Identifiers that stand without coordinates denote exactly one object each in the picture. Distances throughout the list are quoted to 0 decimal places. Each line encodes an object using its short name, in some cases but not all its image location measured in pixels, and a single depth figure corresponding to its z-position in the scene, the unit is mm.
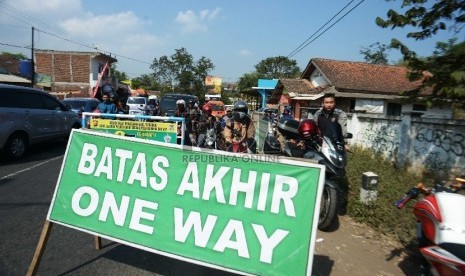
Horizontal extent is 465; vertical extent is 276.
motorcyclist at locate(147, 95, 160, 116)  15734
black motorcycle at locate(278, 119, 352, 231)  4738
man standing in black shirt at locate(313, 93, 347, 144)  5289
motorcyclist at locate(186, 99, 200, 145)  9445
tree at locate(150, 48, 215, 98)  63844
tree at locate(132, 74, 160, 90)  67062
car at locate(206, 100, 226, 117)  26438
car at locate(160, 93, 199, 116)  17912
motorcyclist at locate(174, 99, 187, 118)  9438
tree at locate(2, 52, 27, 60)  61956
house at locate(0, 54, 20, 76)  44781
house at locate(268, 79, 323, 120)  25281
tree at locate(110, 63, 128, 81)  67062
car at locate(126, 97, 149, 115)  24358
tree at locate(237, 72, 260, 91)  69331
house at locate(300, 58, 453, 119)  21984
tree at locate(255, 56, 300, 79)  73375
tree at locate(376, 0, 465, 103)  3990
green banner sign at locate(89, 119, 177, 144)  5660
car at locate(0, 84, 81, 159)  8391
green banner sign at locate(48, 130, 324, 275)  2713
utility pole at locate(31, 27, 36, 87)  28166
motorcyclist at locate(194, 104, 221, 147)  9777
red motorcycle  2368
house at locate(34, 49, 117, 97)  37406
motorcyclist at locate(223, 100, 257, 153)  6219
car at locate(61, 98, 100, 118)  14677
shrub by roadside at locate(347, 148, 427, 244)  4791
